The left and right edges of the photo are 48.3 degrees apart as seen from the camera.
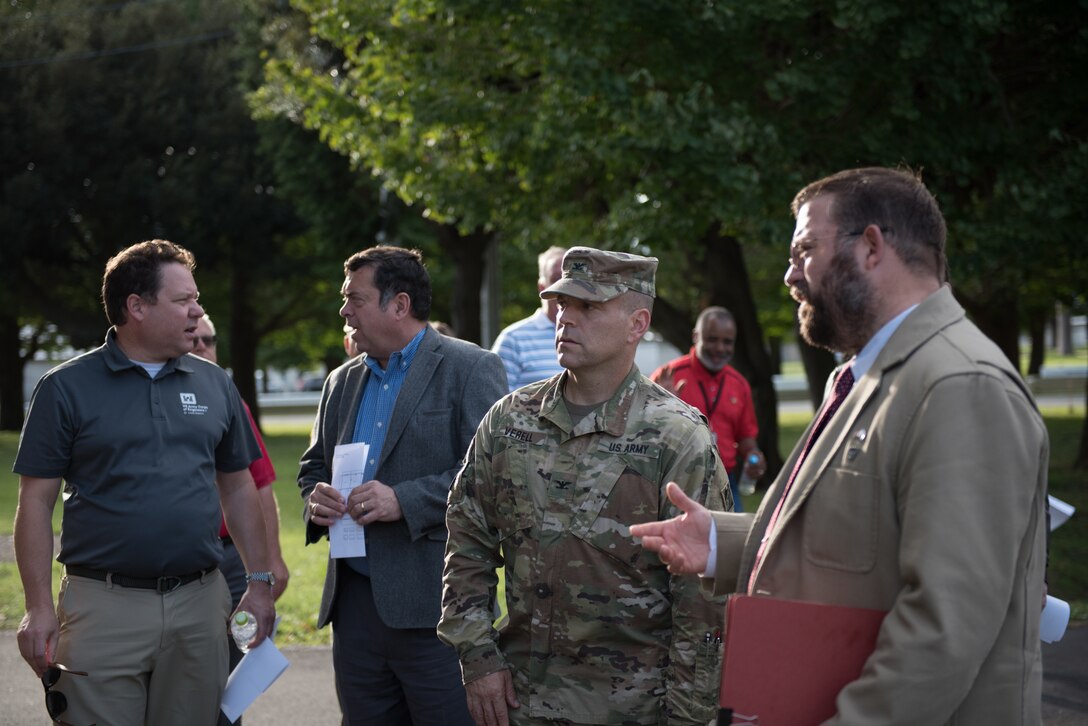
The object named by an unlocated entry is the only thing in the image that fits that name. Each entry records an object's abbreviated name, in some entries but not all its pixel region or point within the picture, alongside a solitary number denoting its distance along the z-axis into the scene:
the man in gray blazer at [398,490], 4.37
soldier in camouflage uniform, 3.35
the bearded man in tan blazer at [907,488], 2.23
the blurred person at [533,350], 6.61
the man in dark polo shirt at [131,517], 4.13
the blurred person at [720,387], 8.17
